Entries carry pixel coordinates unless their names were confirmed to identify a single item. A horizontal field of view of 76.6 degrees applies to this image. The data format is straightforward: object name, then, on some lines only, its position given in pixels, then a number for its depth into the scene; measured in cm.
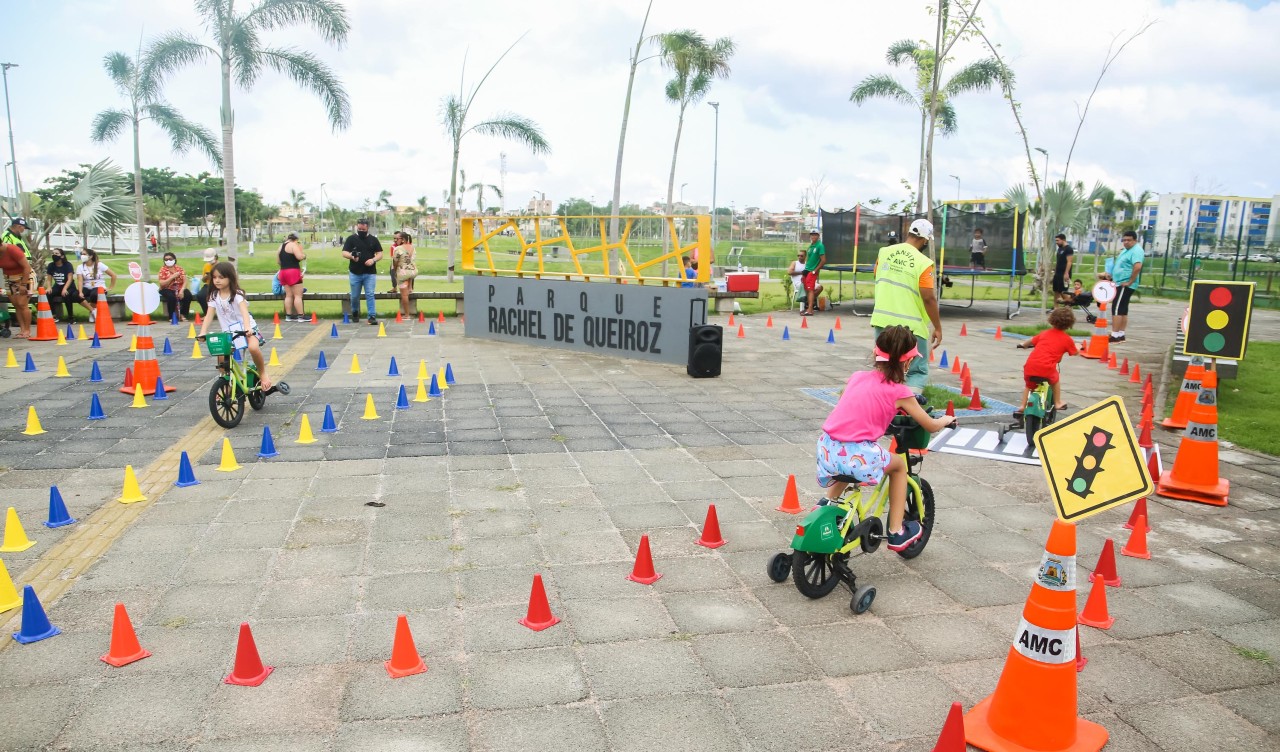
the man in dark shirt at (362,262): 1525
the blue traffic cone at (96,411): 820
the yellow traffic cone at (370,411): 828
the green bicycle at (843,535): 414
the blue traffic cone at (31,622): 381
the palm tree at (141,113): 2121
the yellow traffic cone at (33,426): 757
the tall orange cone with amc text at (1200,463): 607
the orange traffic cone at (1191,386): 682
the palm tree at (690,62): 3134
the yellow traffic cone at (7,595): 414
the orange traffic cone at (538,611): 404
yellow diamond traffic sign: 298
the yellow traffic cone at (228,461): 652
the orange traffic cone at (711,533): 509
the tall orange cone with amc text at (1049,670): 304
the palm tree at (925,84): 1916
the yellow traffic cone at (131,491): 575
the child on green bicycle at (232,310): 800
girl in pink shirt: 413
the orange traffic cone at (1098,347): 1277
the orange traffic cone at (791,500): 574
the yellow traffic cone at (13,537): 489
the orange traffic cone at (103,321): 1332
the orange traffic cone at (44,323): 1328
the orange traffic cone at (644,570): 458
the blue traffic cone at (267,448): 692
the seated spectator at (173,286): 1608
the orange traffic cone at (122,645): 364
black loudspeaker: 1090
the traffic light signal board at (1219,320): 623
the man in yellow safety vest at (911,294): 619
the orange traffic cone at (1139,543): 502
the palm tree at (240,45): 2005
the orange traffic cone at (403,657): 357
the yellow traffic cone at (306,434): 737
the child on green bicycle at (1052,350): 718
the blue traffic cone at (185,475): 611
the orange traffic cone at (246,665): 349
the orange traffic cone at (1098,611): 411
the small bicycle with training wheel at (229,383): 765
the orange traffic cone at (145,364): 923
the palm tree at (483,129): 3048
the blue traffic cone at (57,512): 528
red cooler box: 2612
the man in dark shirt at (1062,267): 1706
